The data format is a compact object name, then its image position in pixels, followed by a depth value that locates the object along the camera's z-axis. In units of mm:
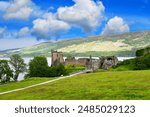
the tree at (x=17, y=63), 82337
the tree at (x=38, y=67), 72115
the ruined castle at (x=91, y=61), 68820
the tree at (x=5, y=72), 75228
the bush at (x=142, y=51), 71764
